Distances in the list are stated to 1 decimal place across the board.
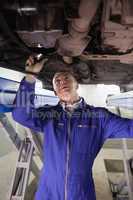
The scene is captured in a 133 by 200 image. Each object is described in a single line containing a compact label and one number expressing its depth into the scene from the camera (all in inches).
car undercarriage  38.3
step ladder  78.3
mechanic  52.7
